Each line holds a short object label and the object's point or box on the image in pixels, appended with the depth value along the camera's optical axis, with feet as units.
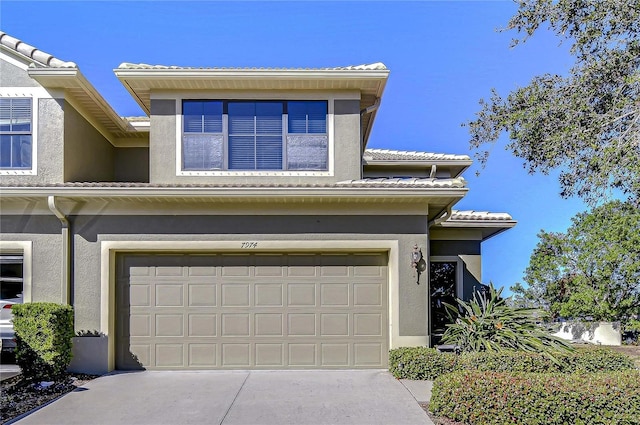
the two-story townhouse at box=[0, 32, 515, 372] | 30.94
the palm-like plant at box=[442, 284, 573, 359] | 30.53
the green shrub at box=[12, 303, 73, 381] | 26.89
